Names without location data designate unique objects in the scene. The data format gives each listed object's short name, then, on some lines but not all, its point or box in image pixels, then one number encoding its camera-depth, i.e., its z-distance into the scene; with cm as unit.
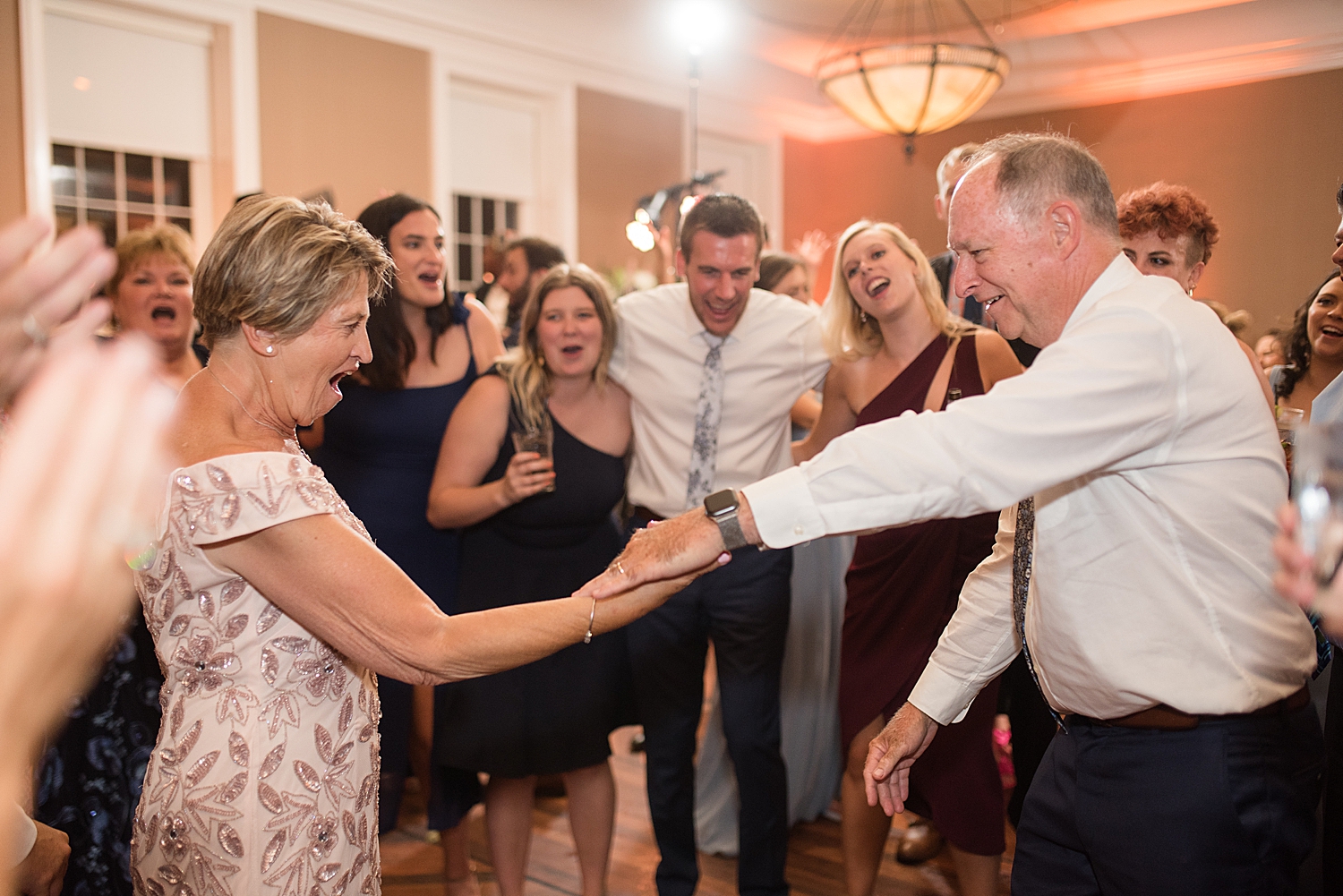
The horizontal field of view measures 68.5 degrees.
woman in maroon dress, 235
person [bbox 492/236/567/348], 390
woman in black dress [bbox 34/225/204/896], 195
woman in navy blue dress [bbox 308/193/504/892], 278
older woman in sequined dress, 129
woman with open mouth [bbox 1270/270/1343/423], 245
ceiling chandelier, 525
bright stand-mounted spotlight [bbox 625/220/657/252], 506
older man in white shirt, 123
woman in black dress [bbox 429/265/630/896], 241
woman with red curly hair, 228
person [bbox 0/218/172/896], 52
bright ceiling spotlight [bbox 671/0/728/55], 652
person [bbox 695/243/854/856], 308
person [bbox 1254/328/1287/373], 364
